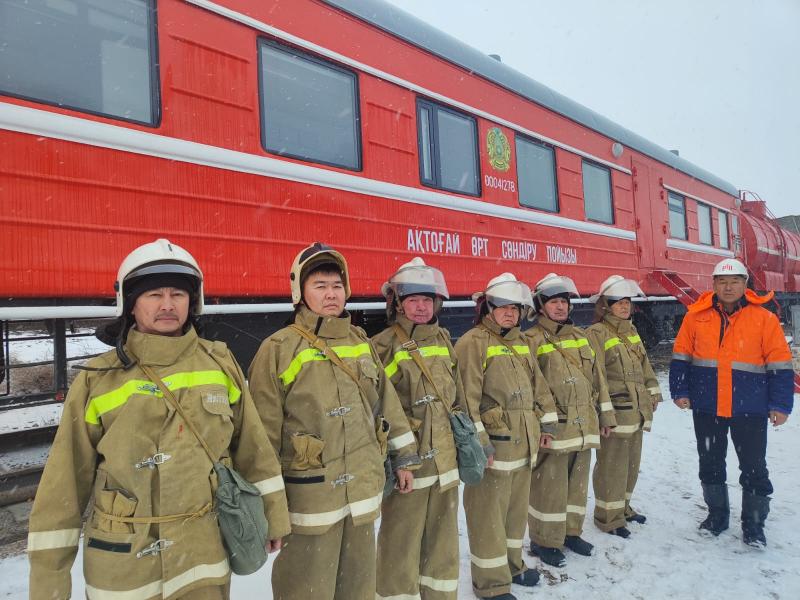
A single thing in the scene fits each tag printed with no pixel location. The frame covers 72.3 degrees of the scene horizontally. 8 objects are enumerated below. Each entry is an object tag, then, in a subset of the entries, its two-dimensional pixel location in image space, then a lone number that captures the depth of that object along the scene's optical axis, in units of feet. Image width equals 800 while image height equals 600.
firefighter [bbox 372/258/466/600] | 7.63
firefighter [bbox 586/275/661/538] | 11.25
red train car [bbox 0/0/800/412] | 8.61
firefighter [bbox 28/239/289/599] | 4.74
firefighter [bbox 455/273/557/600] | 8.57
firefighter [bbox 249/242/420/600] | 6.21
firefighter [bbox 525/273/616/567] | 10.01
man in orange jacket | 10.66
